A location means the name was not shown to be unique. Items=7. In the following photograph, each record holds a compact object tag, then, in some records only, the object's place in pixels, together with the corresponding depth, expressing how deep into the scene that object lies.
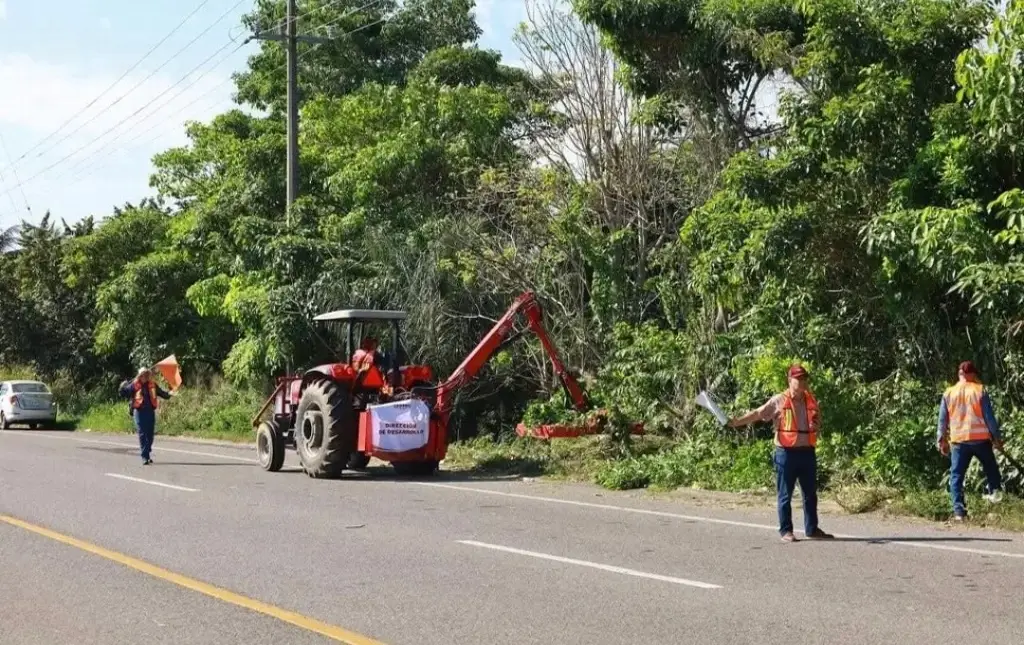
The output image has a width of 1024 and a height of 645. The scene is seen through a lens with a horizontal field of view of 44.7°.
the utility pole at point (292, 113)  26.62
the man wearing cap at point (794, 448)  11.06
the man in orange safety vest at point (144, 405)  20.73
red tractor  17.44
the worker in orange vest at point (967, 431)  12.04
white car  37.47
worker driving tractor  18.06
